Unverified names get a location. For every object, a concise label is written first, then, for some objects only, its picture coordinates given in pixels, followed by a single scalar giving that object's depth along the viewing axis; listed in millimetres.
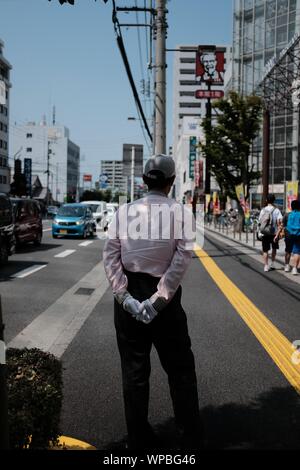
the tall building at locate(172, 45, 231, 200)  112812
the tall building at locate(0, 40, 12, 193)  78125
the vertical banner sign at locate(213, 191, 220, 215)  38584
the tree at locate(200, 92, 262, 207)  29625
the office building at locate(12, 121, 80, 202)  119250
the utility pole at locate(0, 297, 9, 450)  1894
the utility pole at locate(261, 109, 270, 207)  21891
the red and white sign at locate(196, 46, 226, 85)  37469
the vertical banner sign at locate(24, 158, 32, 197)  72812
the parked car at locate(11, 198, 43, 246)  16375
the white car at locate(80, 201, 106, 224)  31459
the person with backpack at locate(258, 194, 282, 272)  11570
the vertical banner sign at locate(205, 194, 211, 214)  42906
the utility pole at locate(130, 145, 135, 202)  23609
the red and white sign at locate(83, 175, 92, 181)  131262
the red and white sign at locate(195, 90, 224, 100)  40938
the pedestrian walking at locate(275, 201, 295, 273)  11312
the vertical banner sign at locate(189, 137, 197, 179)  67438
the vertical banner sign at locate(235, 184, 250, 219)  24547
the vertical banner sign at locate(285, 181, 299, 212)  17375
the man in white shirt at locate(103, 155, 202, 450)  2770
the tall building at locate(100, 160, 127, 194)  187562
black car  12217
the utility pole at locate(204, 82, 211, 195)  30900
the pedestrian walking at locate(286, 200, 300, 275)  11031
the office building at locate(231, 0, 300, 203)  41594
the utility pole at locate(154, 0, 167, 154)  10922
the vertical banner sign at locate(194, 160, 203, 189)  59697
